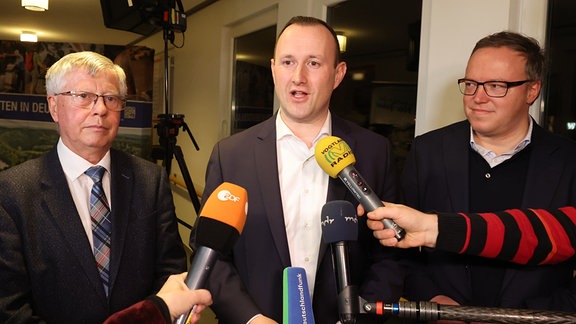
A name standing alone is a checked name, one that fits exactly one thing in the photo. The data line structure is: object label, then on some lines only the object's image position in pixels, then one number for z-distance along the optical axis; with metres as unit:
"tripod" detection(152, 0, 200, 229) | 3.60
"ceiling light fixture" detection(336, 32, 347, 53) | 3.39
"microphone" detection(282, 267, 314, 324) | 0.97
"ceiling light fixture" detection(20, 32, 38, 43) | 8.02
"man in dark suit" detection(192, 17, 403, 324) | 1.50
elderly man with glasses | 1.38
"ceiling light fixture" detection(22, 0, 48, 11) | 4.81
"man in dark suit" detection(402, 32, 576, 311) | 1.55
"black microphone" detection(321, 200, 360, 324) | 1.05
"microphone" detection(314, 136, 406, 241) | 1.20
